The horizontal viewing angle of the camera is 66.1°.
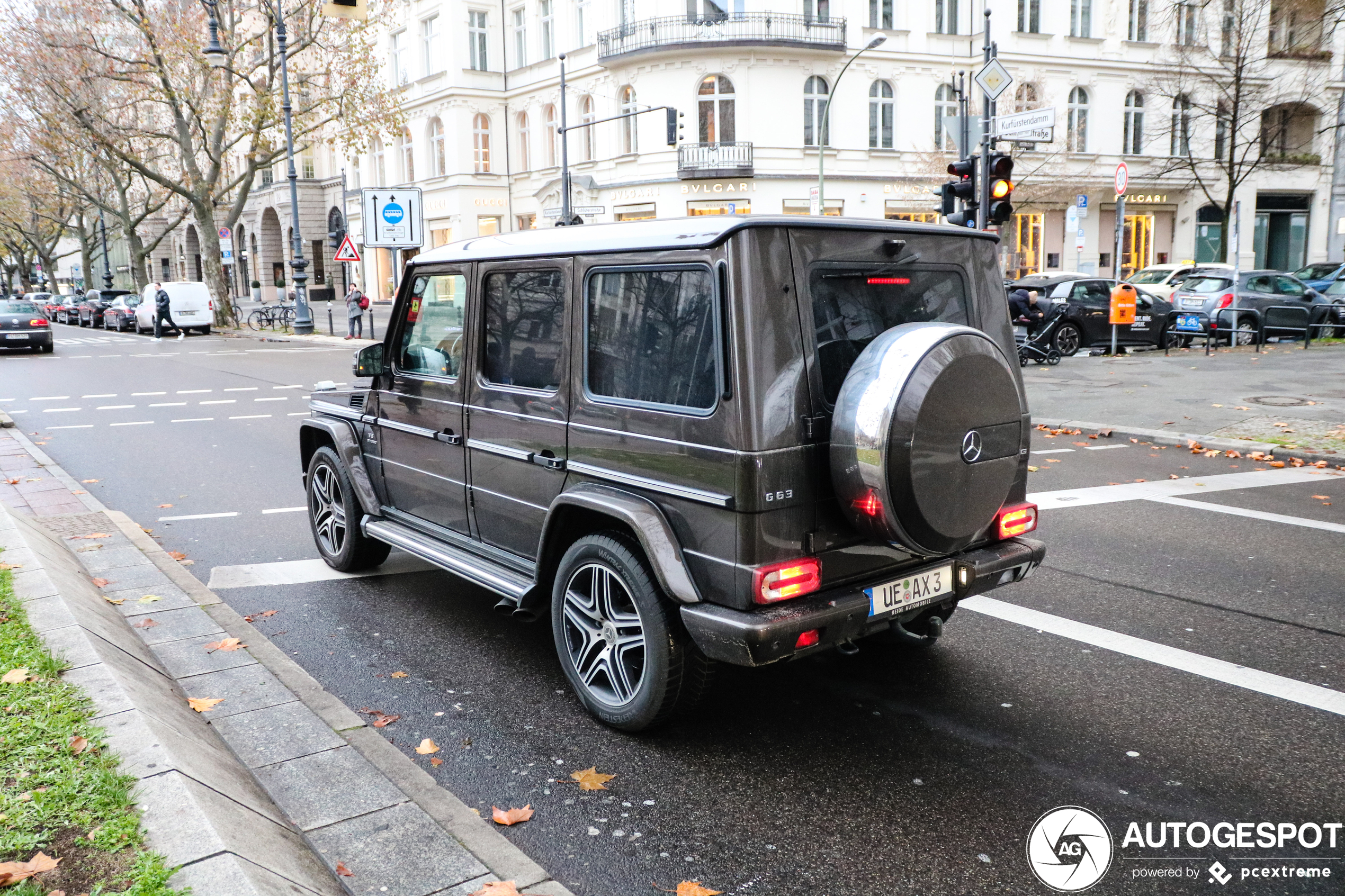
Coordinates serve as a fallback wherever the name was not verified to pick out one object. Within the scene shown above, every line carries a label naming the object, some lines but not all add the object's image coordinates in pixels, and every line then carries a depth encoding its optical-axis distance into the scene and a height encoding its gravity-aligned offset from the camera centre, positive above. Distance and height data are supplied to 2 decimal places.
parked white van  34.03 -0.35
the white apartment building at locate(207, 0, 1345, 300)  38.88 +6.57
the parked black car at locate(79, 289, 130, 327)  43.59 -0.33
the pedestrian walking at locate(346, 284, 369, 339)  28.38 -0.45
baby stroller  18.36 -1.24
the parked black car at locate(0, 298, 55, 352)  26.95 -0.73
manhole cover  12.76 -1.69
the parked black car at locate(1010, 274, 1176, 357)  20.36 -0.94
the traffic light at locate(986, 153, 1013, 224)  12.81 +1.04
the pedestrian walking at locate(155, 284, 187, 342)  33.12 -0.37
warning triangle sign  27.06 +0.99
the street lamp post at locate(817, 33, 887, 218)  36.62 +4.62
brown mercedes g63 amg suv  3.53 -0.58
